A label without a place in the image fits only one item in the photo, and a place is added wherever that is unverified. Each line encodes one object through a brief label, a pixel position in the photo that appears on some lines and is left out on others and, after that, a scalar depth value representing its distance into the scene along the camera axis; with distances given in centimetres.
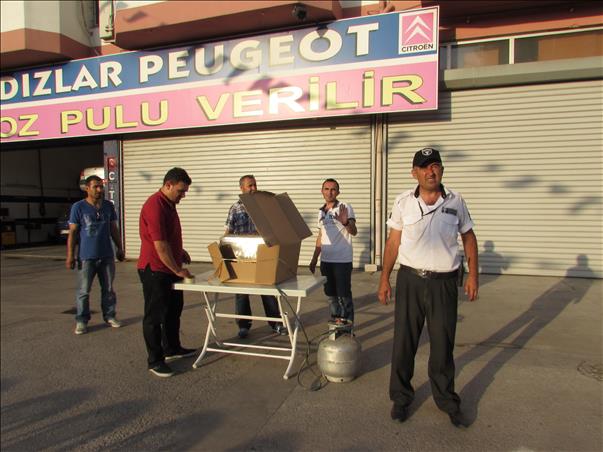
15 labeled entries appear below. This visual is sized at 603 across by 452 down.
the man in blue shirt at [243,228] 479
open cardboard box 358
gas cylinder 349
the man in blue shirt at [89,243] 507
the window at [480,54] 840
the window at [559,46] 794
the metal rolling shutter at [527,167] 788
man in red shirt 370
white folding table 355
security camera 808
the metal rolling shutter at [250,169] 918
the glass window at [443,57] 866
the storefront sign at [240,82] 805
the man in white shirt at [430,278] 290
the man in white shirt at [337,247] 457
